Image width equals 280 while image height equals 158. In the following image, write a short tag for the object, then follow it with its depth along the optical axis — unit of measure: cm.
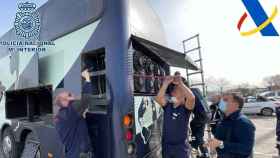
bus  346
